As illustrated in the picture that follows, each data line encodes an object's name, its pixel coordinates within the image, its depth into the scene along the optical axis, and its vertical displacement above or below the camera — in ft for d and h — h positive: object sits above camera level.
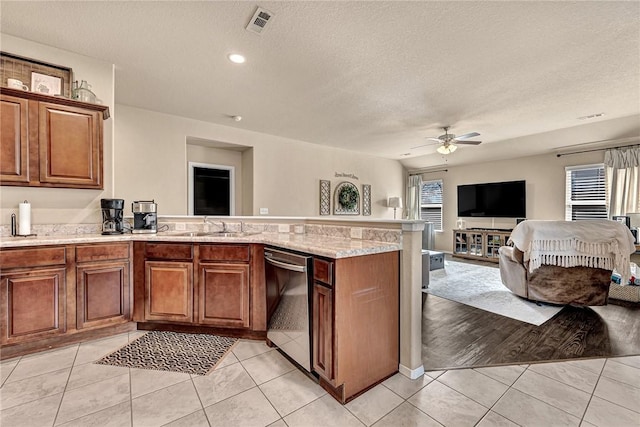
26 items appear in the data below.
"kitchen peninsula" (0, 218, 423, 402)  5.46 -1.79
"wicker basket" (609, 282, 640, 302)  10.70 -3.27
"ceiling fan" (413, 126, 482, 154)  14.93 +3.94
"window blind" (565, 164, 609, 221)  16.61 +1.23
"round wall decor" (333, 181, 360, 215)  20.53 +0.99
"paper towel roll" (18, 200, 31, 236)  7.50 -0.19
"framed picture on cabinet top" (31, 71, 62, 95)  7.82 +3.81
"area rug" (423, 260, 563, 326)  9.87 -3.64
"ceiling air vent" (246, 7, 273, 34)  6.52 +4.85
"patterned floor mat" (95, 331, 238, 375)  6.47 -3.68
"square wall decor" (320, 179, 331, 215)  19.38 +1.09
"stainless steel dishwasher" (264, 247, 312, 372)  5.98 -2.19
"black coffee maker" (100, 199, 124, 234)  8.38 -0.09
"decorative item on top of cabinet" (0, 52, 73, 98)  7.63 +4.23
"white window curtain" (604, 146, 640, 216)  14.92 +1.90
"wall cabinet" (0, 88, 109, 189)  7.26 +2.05
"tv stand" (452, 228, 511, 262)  19.15 -2.27
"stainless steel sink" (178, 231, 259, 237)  8.92 -0.73
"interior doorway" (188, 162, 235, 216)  15.44 +1.39
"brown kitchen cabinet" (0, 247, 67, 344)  6.50 -2.05
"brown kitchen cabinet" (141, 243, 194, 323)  7.89 -2.07
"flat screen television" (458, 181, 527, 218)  19.61 +0.96
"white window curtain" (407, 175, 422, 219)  25.54 +1.64
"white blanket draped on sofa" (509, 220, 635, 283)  9.21 -1.15
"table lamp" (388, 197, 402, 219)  23.70 +0.89
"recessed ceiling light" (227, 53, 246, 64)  8.36 +4.88
